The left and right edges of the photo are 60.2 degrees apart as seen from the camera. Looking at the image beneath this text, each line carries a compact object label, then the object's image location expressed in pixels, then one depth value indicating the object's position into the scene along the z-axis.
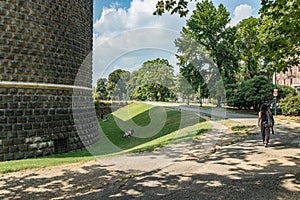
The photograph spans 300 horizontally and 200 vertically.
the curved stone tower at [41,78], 10.87
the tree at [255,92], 24.33
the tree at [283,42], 5.64
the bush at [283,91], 24.38
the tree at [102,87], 61.69
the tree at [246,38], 32.48
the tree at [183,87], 37.17
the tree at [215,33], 34.94
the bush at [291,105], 19.78
